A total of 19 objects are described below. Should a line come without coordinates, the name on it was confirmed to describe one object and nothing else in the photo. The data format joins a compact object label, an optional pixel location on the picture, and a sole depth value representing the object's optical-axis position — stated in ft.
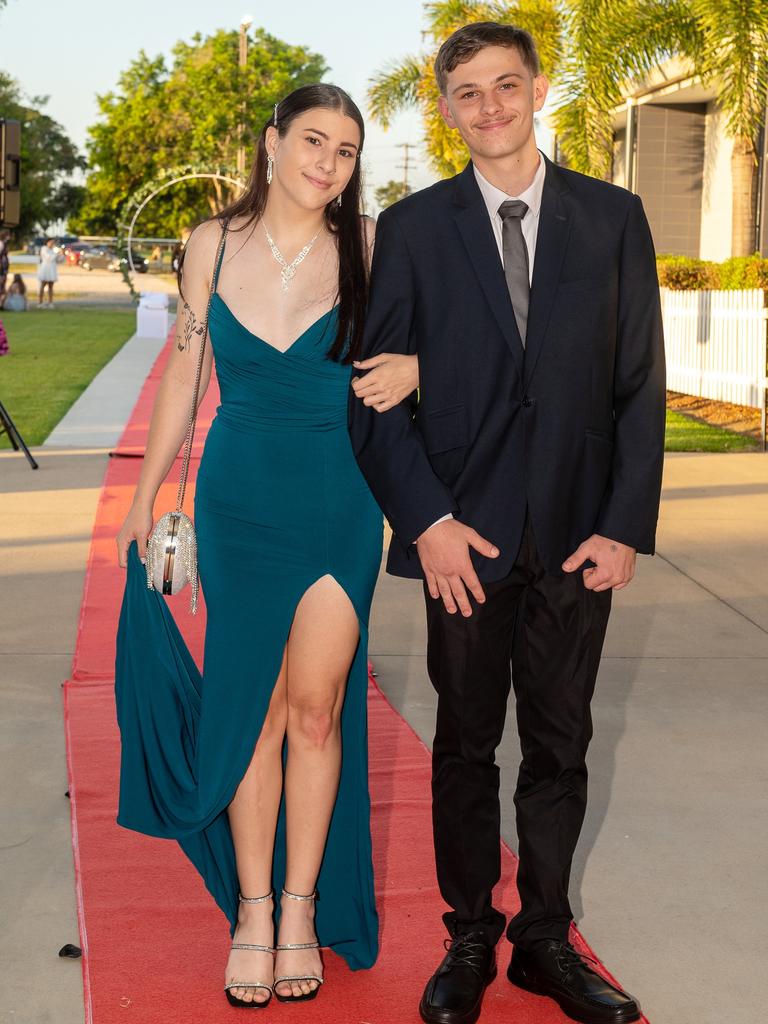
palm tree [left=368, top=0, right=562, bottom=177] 85.05
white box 96.12
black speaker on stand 37.35
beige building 91.20
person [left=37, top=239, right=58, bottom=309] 126.72
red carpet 10.30
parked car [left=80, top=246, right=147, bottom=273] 232.69
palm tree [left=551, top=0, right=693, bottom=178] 70.54
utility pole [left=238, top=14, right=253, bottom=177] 172.86
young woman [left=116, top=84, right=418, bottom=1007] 10.39
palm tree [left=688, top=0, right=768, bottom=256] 62.85
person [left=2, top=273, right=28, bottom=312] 118.11
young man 9.66
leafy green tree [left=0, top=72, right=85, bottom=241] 267.29
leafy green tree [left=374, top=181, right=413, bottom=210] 342.03
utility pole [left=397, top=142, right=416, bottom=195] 364.34
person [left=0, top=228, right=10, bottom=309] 90.43
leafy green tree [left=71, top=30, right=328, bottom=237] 185.26
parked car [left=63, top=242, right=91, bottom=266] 248.93
